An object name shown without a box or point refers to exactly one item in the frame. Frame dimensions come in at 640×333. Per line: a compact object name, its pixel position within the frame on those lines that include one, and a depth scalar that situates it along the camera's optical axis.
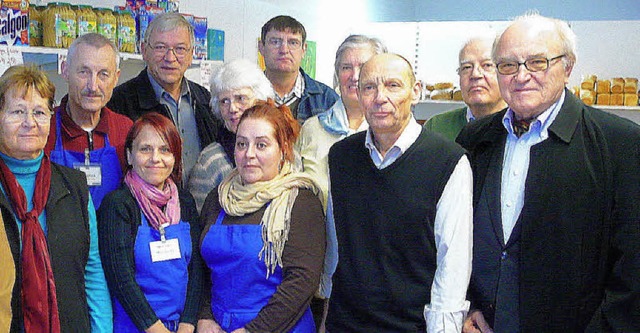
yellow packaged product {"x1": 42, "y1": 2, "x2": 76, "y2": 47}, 3.02
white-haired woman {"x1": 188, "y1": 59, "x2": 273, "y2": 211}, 2.59
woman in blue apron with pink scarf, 2.25
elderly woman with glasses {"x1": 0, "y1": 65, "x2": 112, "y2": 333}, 1.97
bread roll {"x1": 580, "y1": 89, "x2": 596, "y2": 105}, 5.67
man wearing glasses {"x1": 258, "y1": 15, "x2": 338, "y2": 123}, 3.38
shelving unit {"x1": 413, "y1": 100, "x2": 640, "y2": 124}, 5.80
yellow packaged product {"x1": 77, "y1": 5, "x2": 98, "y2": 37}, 3.16
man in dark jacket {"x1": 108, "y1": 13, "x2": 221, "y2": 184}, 3.02
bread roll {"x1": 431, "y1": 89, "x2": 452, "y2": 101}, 6.25
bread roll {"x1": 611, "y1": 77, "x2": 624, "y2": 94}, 5.63
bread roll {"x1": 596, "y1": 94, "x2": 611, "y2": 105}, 5.66
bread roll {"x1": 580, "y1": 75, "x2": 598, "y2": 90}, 5.73
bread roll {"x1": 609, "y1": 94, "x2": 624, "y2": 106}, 5.62
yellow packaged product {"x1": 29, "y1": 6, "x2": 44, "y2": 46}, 3.01
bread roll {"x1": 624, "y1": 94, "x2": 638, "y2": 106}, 5.57
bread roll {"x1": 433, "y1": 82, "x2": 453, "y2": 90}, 6.28
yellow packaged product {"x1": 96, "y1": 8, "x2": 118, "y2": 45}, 3.28
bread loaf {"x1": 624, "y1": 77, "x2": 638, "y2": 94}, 5.57
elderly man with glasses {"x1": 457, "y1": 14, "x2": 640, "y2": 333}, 1.83
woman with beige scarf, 2.22
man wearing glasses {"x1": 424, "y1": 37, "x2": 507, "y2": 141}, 2.69
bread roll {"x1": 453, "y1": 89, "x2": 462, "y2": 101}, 6.23
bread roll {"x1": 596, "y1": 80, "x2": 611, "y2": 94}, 5.69
